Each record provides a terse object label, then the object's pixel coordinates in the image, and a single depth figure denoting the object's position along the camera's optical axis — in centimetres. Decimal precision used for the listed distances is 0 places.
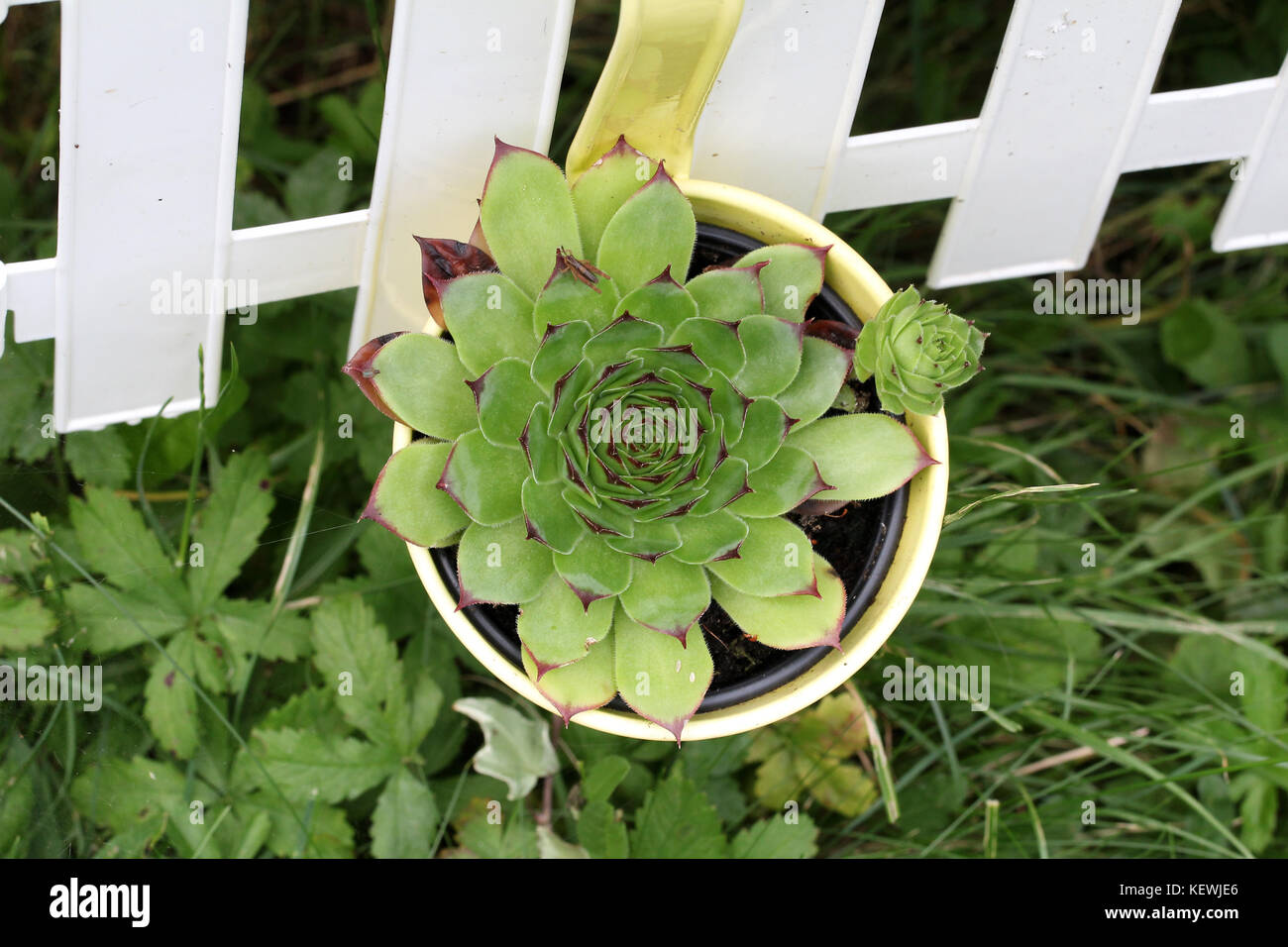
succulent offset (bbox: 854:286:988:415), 77
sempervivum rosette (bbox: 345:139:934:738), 77
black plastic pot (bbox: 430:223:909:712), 80
